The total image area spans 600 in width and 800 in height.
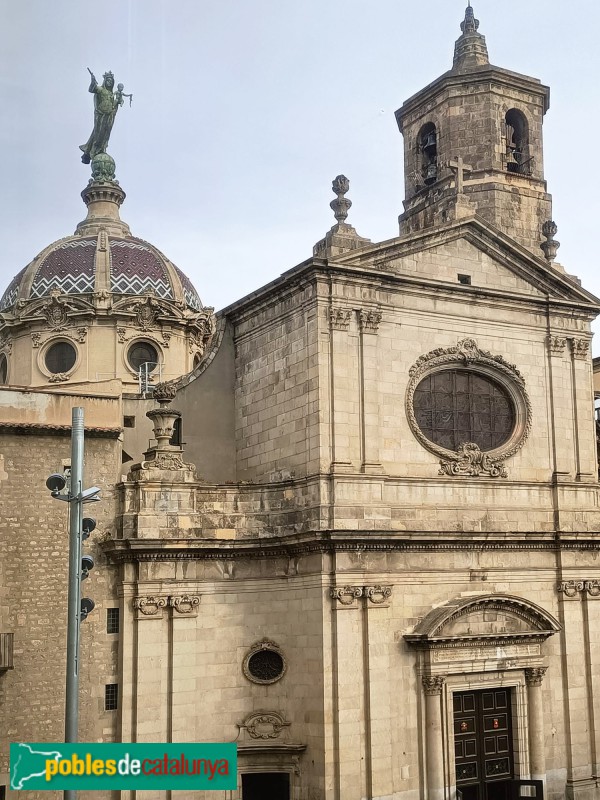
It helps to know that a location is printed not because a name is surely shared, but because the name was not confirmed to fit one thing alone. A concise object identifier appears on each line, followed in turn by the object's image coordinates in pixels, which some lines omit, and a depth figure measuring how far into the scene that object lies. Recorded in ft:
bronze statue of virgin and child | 136.56
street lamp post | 50.67
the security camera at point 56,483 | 52.08
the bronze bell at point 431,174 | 100.32
